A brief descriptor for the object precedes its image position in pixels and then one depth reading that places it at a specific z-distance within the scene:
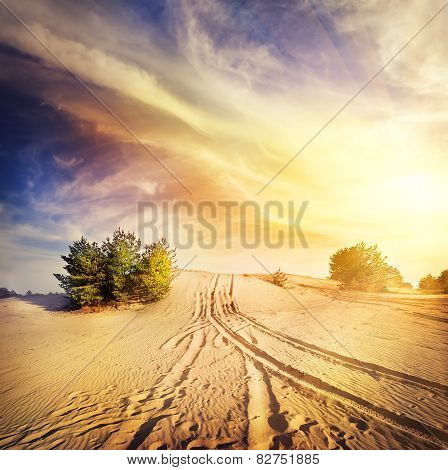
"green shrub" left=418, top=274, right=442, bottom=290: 42.43
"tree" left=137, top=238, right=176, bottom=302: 17.06
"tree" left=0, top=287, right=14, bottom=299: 25.73
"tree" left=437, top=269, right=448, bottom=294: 32.62
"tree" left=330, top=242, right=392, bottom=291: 26.15
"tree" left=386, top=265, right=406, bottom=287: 28.07
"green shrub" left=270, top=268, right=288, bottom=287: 23.27
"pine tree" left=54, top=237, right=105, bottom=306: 16.31
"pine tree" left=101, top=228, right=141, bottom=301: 16.81
